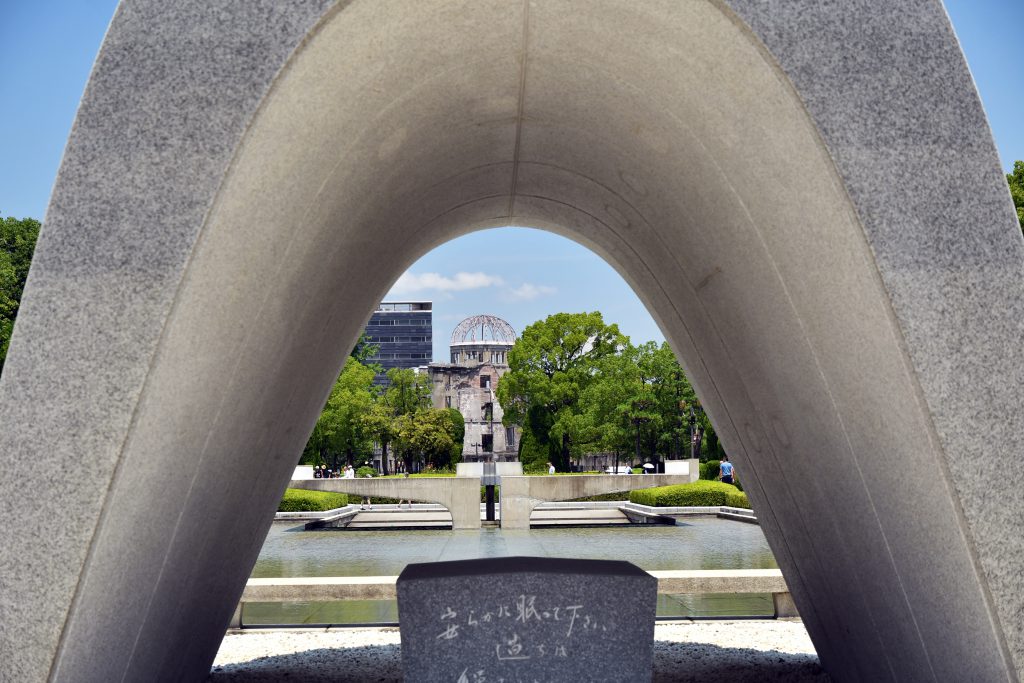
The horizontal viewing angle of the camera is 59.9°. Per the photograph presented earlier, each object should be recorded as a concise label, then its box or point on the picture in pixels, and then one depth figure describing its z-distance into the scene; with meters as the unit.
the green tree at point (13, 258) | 35.47
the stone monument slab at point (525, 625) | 4.82
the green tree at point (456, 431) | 65.19
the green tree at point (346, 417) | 54.88
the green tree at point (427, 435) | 62.09
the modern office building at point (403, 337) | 162.25
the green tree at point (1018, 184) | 26.30
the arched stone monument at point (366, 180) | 3.77
